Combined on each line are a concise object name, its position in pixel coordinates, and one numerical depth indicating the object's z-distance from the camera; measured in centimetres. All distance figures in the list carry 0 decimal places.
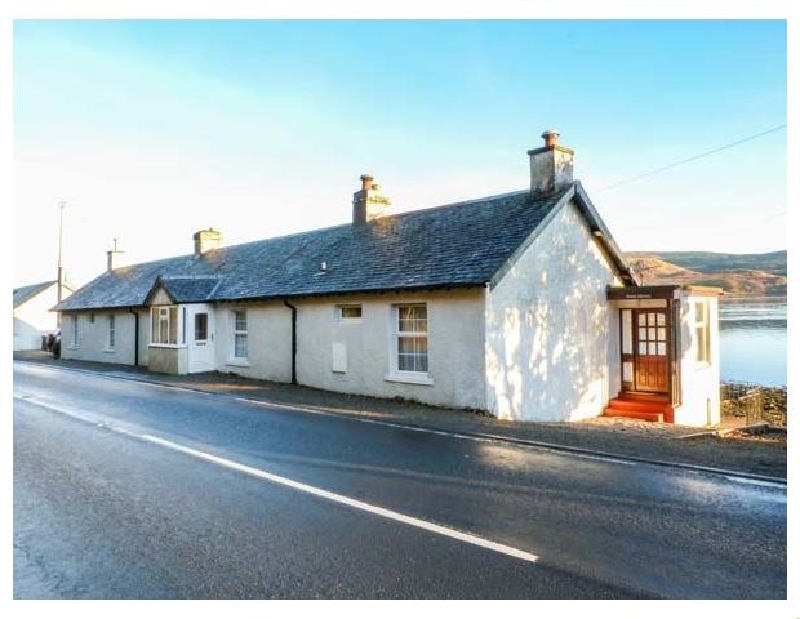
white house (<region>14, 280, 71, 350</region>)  4881
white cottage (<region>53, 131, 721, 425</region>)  1430
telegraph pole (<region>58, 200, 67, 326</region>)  4790
